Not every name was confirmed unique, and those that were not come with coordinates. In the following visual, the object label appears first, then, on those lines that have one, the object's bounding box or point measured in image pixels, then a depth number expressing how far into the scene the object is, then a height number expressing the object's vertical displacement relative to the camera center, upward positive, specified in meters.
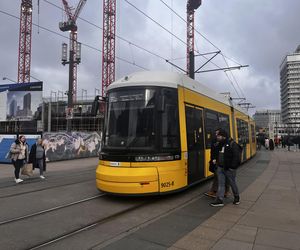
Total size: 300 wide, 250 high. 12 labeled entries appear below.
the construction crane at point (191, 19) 38.00 +19.29
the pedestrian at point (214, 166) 6.20 -0.69
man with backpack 5.93 -0.57
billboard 19.43 +3.30
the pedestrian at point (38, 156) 9.79 -0.59
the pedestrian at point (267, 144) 29.85 -0.61
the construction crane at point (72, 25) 36.02 +20.39
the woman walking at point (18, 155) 9.06 -0.50
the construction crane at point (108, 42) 42.46 +17.02
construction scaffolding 39.86 +4.05
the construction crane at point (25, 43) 48.71 +19.58
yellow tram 6.08 +0.10
